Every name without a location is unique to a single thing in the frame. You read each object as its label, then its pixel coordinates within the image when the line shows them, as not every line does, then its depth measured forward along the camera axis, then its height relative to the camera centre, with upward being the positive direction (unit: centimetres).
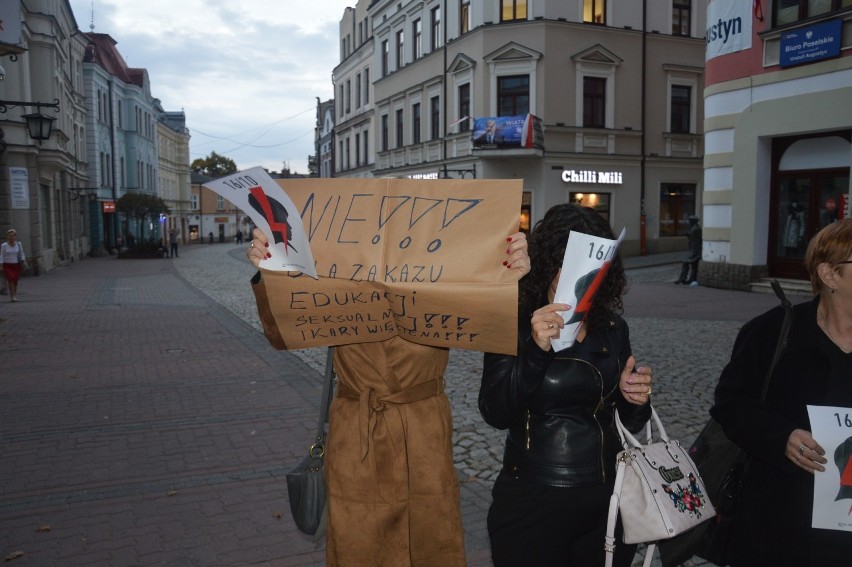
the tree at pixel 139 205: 4194 +101
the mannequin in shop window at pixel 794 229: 1594 -21
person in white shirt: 1756 -98
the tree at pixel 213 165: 11088 +947
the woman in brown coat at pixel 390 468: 260 -94
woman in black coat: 238 -69
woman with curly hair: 244 -76
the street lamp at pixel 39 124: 1511 +216
